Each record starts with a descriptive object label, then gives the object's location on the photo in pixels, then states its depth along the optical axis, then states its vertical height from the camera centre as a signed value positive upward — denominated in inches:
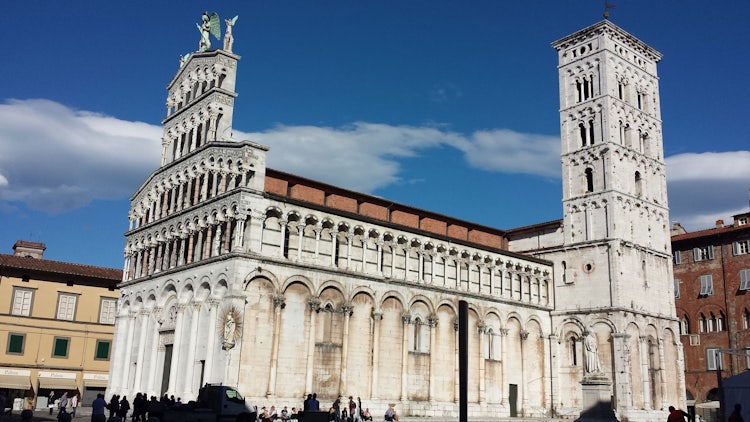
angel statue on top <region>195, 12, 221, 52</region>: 1599.4 +793.3
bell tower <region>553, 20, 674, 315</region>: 1823.3 +602.5
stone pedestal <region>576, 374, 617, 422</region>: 1194.6 -12.3
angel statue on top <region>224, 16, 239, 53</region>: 1523.1 +739.7
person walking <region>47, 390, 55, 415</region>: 1631.2 -68.8
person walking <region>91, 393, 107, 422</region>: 709.3 -38.3
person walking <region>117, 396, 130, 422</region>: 1205.3 -57.2
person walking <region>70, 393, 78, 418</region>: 1589.4 -65.9
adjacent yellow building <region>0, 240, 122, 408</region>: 1820.9 +120.4
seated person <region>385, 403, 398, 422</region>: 1328.7 -59.6
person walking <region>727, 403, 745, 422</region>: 705.6 -19.7
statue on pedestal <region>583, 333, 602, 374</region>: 1397.6 +71.7
